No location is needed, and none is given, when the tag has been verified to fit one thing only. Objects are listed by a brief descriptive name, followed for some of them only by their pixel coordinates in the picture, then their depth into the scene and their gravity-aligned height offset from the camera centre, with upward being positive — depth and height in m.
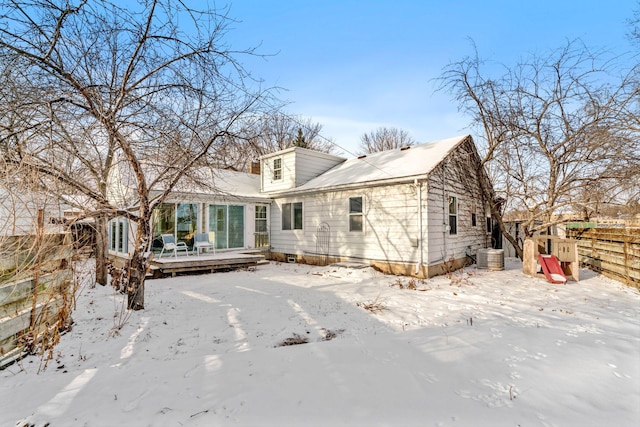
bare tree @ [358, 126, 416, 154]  32.85 +9.54
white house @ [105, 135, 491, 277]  8.80 +0.53
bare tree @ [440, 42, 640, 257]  9.45 +3.15
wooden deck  8.82 -1.11
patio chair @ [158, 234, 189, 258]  9.58 -0.54
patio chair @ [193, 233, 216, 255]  10.20 -0.49
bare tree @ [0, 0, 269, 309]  3.53 +2.05
